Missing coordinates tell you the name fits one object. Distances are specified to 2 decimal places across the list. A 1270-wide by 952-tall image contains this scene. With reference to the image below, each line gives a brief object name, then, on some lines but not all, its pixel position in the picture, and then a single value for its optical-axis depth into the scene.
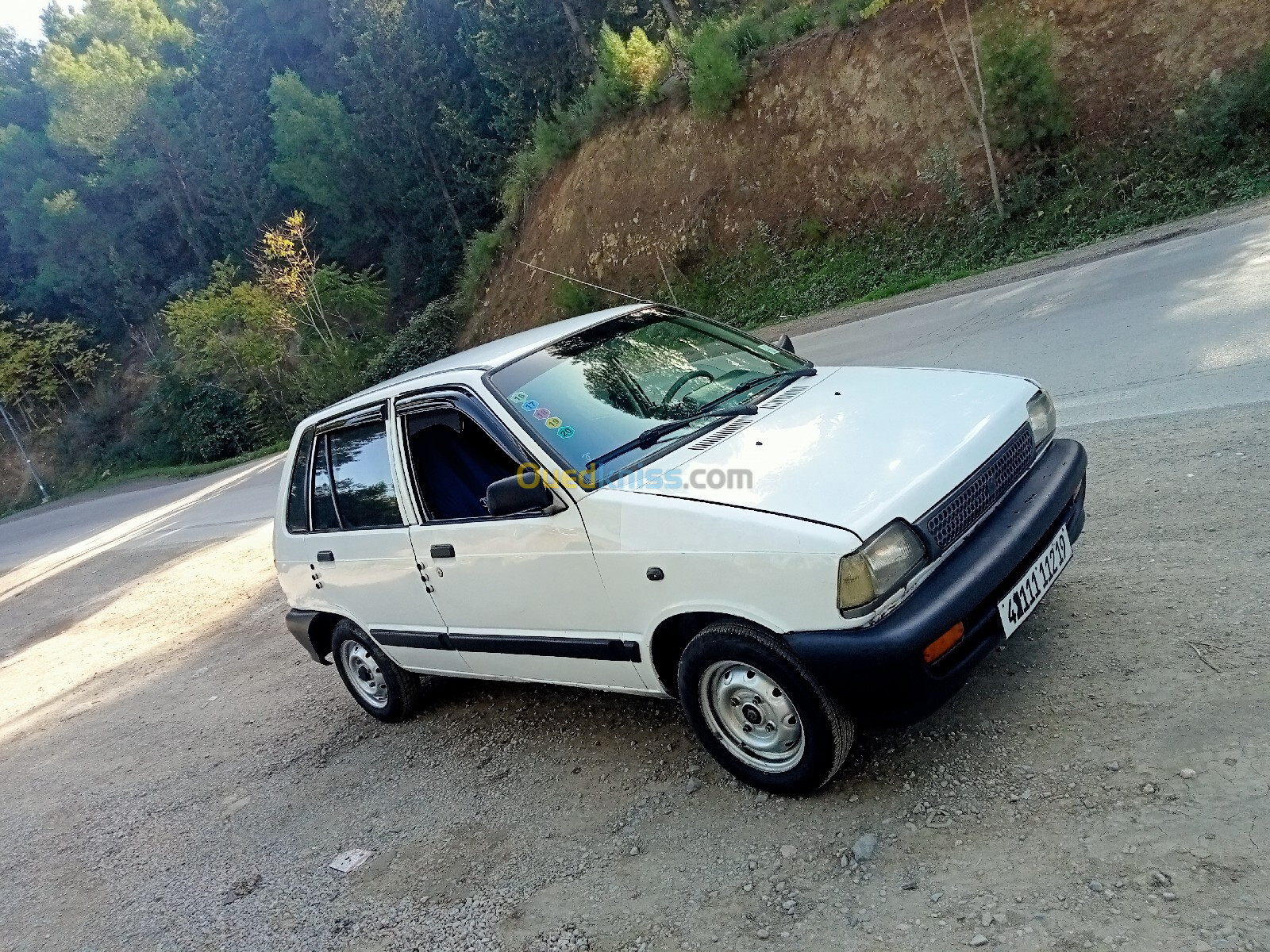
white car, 2.83
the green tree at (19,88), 64.50
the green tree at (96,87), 51.59
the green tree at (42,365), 45.81
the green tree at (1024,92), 16.05
